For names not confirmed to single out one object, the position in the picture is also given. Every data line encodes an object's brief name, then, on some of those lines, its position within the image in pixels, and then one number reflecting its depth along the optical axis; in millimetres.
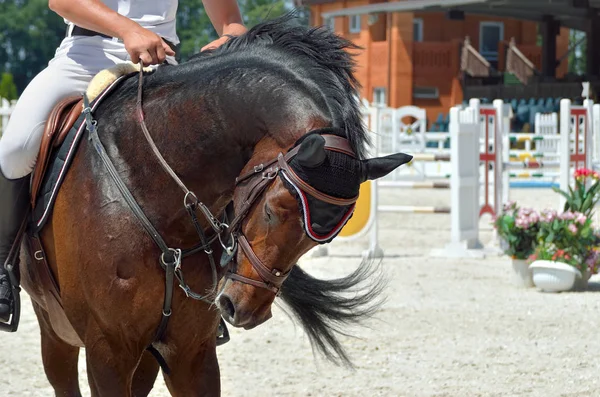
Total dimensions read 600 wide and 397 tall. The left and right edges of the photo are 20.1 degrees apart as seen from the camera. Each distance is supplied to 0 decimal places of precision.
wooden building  58385
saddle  5276
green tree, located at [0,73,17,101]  62162
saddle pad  5222
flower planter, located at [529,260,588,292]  14558
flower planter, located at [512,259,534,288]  15132
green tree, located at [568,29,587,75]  80816
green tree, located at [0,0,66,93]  113300
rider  5196
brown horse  4399
